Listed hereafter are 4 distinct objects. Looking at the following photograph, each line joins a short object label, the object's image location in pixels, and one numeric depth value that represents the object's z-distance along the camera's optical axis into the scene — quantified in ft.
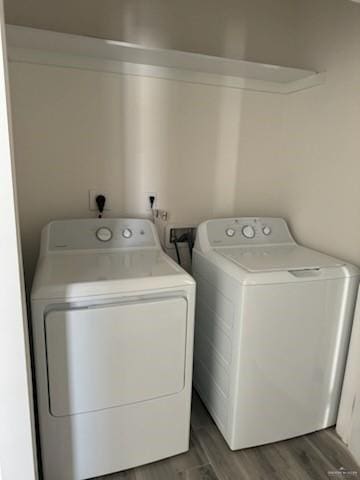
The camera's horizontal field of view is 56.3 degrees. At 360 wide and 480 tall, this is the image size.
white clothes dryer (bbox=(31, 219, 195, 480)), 4.12
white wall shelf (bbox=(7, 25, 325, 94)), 5.06
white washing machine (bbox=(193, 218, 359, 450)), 4.86
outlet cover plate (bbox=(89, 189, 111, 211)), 6.29
